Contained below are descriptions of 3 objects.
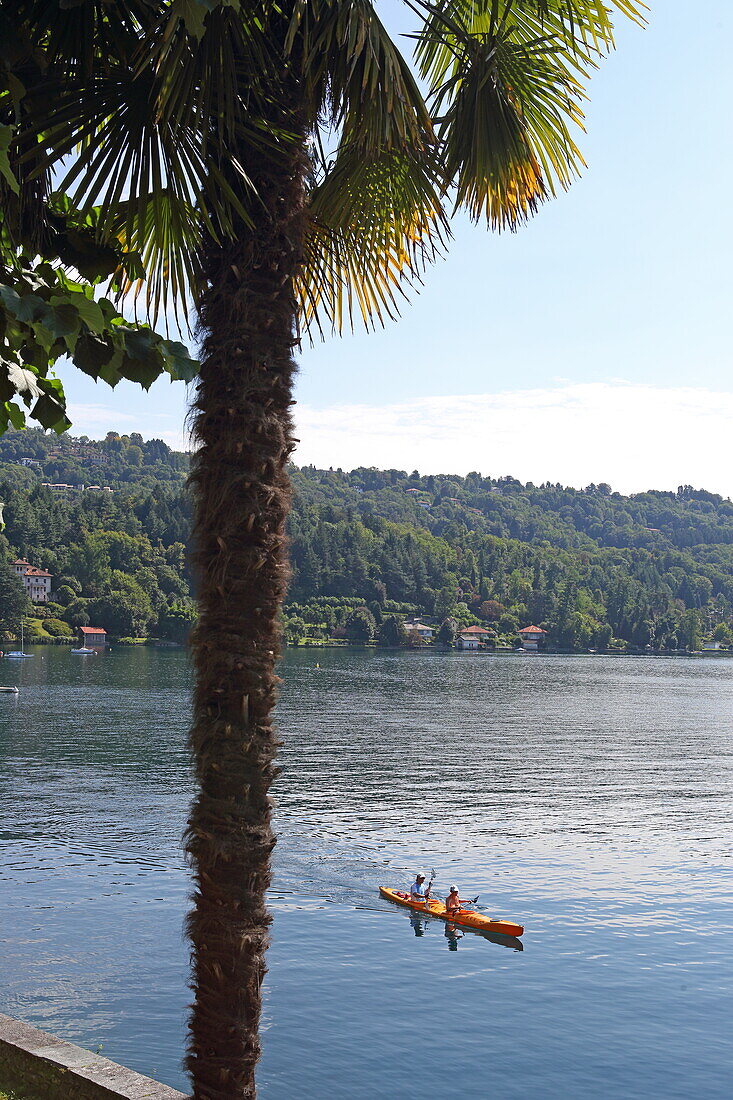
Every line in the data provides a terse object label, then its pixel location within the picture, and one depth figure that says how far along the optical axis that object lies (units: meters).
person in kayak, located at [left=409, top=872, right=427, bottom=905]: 29.35
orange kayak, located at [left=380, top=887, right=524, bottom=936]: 27.27
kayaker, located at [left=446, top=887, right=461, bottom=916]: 28.27
